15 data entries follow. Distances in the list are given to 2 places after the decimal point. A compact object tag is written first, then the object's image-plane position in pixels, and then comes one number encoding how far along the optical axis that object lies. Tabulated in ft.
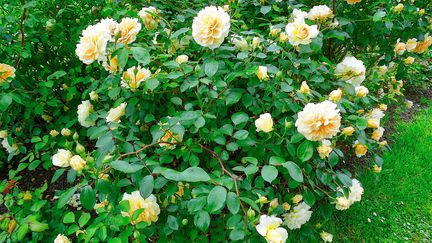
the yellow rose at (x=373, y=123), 5.03
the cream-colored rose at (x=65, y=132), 5.95
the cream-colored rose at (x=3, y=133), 6.37
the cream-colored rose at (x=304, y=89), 4.51
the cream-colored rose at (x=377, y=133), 5.91
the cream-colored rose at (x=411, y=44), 6.78
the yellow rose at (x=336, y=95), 4.50
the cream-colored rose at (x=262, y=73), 4.37
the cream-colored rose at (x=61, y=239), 4.53
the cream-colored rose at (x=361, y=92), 5.18
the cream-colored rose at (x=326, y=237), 5.48
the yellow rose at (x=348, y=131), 4.41
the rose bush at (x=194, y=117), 3.89
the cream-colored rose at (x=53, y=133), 6.26
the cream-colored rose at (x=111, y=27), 4.32
